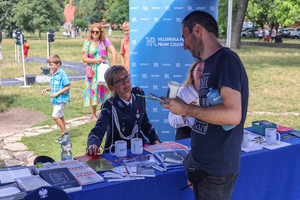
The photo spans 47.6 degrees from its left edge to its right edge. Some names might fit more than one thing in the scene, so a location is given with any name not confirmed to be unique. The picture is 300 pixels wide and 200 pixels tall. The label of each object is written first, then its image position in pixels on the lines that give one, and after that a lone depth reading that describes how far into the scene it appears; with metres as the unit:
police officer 3.40
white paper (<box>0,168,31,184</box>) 2.40
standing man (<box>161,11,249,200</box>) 1.93
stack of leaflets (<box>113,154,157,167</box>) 2.76
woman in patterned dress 6.85
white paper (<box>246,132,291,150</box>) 3.21
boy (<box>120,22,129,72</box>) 7.42
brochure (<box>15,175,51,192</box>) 2.23
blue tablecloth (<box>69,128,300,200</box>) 2.38
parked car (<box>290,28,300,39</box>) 45.64
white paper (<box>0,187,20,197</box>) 2.15
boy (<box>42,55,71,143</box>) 5.68
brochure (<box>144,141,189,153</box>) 3.17
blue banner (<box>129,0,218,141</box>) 5.36
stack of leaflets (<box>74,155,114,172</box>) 2.68
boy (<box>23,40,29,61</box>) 20.89
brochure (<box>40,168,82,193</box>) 2.26
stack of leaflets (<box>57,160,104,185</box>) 2.39
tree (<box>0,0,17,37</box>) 52.59
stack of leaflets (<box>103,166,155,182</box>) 2.47
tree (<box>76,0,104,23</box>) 70.31
